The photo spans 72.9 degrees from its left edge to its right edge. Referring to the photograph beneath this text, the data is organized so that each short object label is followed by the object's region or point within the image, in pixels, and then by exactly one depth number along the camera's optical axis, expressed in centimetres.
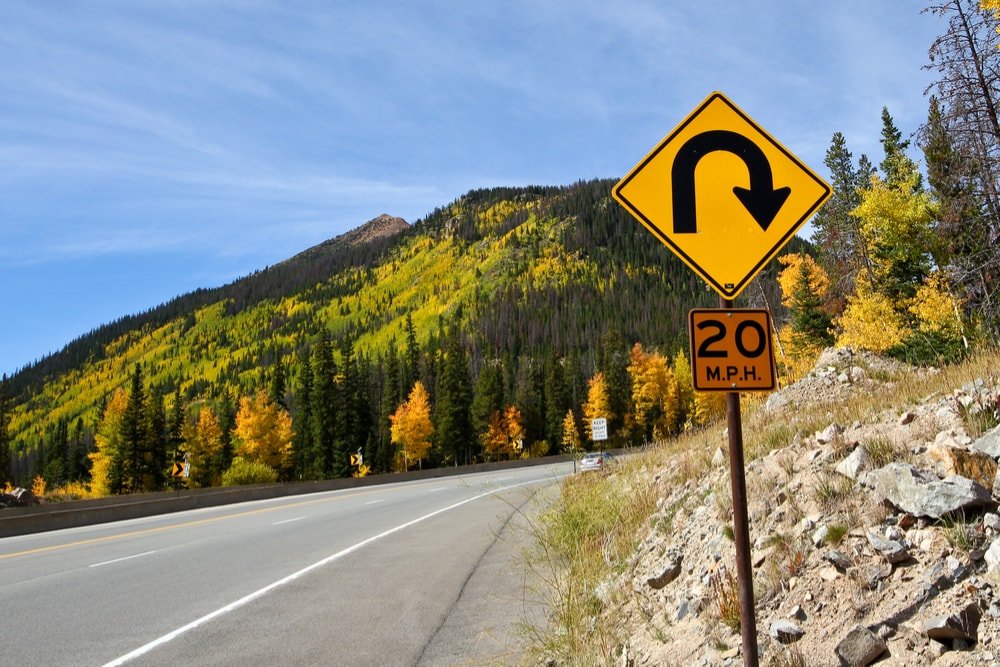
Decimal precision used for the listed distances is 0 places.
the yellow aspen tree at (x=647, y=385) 7538
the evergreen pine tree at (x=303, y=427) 8344
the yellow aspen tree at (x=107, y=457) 6875
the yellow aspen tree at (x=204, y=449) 7756
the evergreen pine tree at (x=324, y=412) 7825
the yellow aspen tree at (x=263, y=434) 7025
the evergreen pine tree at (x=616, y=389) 8506
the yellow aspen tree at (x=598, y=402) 8169
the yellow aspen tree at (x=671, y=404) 7675
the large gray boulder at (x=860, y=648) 338
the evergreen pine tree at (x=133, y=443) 6856
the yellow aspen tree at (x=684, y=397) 7656
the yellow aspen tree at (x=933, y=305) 2359
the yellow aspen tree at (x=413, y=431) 7700
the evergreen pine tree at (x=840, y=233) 3419
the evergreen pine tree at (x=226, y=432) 8456
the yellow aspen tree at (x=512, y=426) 8975
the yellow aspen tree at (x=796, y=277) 4484
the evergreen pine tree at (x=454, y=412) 8494
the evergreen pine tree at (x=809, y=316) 4328
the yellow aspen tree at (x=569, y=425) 8769
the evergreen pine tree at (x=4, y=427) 7062
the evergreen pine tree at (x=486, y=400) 9031
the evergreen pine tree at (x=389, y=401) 9666
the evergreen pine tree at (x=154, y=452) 7044
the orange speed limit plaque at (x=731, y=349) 349
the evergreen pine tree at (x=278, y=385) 9938
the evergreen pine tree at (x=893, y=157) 3105
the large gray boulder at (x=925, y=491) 390
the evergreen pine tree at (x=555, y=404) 9231
